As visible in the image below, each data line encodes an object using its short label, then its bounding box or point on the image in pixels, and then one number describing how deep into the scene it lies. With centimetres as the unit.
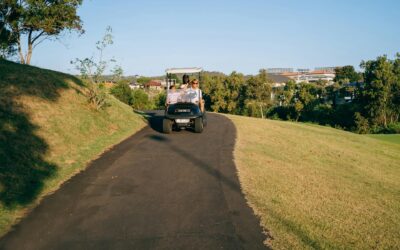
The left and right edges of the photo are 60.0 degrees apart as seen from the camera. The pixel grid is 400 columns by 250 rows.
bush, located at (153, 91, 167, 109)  5927
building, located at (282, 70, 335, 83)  17688
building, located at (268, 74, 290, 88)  13295
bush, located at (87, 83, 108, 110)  1762
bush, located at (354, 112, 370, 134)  5284
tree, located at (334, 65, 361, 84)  11344
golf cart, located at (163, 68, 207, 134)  1533
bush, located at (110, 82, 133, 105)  5182
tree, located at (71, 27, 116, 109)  1666
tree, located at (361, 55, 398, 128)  5344
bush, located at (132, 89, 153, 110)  5478
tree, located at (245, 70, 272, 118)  6266
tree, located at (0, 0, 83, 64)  2711
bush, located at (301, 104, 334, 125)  5972
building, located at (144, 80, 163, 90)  12119
